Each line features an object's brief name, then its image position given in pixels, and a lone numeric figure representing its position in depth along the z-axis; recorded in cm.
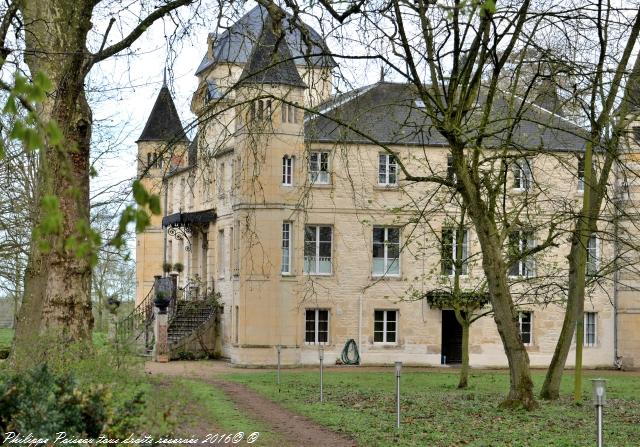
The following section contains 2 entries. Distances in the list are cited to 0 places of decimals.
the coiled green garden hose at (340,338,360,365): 4250
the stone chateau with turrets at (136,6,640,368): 4188
